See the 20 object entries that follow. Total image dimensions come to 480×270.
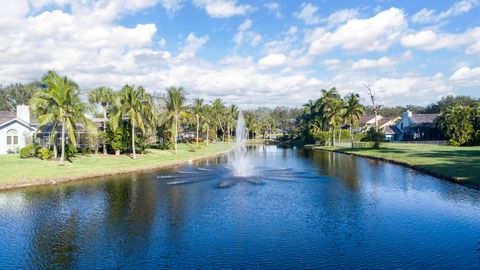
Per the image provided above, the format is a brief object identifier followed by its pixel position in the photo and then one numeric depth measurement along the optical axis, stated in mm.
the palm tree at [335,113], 90750
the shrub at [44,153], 50509
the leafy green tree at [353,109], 84856
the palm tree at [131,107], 55000
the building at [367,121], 132562
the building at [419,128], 106275
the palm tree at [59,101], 44594
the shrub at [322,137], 99075
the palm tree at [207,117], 104562
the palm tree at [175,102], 69250
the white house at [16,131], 56250
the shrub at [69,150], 53312
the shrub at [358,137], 109238
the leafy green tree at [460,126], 81562
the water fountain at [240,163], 46316
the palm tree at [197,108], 96812
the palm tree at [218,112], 120750
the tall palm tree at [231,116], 129175
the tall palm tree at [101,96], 69625
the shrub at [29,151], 51281
